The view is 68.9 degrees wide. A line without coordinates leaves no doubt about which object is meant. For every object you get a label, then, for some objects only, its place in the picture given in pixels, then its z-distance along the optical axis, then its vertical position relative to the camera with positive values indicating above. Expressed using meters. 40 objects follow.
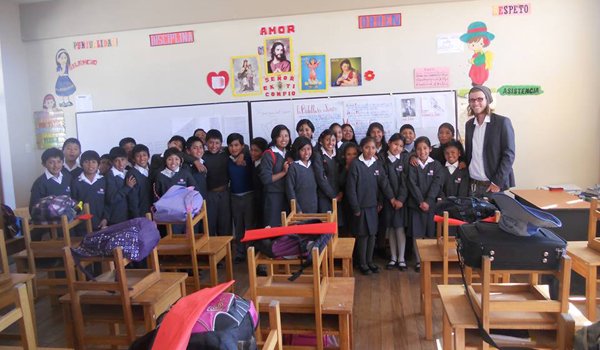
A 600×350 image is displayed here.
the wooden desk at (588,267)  2.06 -0.74
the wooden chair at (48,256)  2.84 -0.80
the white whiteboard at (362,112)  4.26 +0.10
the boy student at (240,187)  3.94 -0.55
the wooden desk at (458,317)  1.52 -0.71
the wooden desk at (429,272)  2.44 -0.88
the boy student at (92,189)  3.62 -0.47
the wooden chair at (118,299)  1.93 -0.76
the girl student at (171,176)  3.70 -0.40
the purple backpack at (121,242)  1.99 -0.51
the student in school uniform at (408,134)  4.02 -0.13
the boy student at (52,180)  3.54 -0.38
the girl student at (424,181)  3.56 -0.50
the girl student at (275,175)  3.71 -0.43
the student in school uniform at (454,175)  3.53 -0.46
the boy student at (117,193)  3.72 -0.53
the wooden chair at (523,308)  1.46 -0.66
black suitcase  1.48 -0.46
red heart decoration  4.61 +0.49
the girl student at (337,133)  4.01 -0.10
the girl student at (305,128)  4.02 -0.04
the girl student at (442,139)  3.78 -0.18
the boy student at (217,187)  4.01 -0.54
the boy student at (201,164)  3.93 -0.32
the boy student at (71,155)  3.88 -0.19
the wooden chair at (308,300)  1.75 -0.74
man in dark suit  3.21 -0.23
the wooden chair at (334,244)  2.34 -0.74
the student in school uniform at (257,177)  3.99 -0.47
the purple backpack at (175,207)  2.89 -0.51
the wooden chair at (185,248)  2.74 -0.76
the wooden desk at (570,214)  3.07 -0.71
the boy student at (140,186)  3.82 -0.49
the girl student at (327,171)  3.70 -0.41
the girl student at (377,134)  3.98 -0.12
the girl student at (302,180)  3.62 -0.46
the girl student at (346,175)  3.78 -0.46
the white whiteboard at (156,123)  4.63 +0.06
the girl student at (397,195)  3.66 -0.62
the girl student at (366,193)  3.59 -0.59
